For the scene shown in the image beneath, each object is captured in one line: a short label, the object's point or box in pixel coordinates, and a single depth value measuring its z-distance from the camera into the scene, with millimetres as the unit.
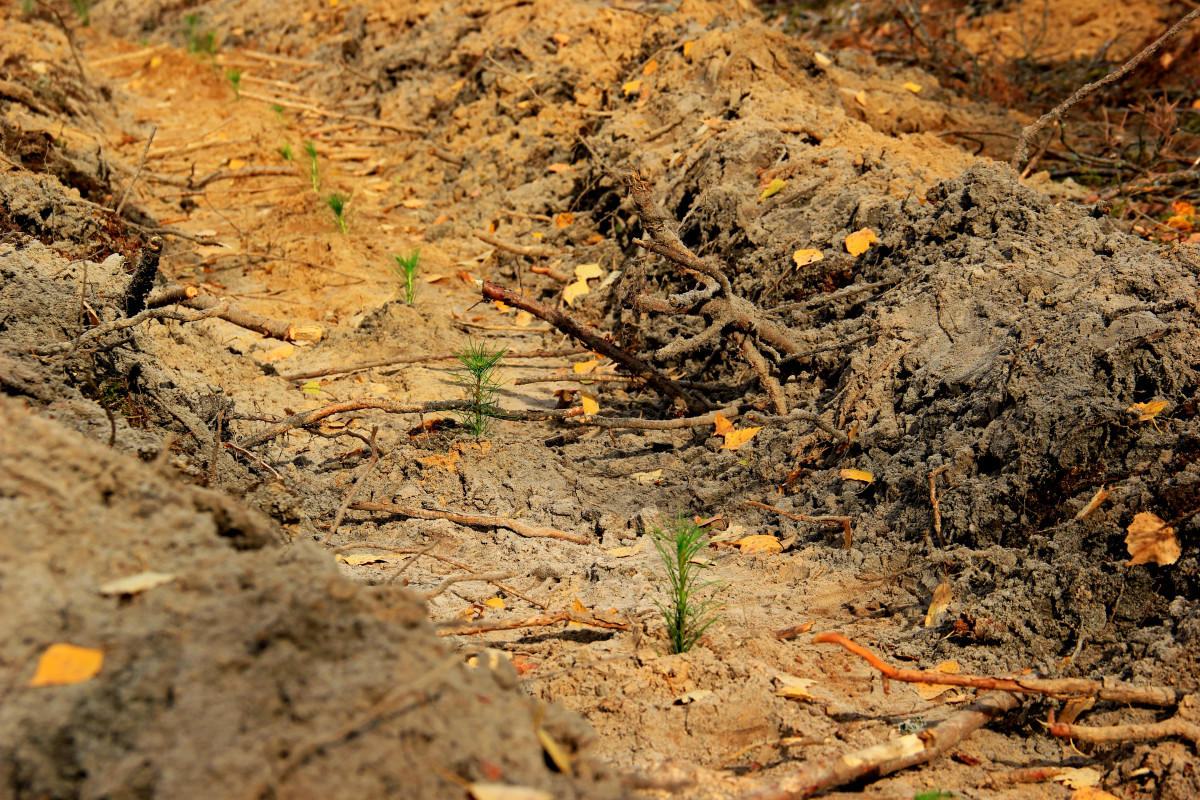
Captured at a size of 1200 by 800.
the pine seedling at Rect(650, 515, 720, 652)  4461
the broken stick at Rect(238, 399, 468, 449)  6043
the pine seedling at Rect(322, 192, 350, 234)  9945
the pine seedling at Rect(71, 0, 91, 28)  19422
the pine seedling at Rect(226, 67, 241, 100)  14219
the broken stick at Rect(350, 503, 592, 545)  5742
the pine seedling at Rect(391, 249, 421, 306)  8828
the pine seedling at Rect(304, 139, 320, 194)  10837
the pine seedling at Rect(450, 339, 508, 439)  6656
